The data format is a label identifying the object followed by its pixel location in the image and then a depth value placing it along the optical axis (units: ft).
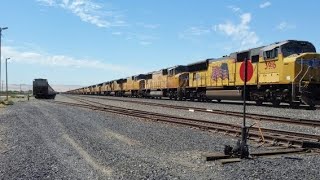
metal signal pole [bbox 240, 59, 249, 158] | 20.52
